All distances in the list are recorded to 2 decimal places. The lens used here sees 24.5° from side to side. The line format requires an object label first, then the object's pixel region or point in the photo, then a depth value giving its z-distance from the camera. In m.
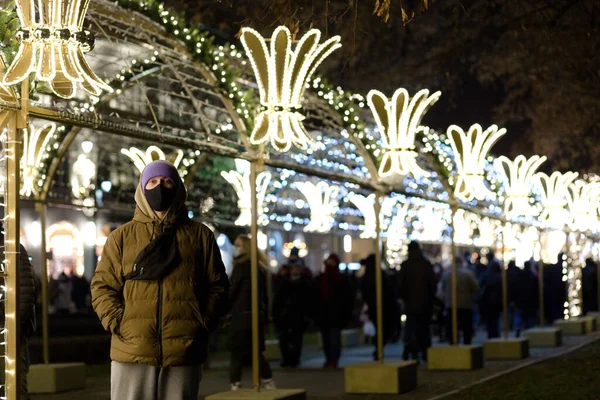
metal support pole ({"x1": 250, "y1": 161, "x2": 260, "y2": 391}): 11.75
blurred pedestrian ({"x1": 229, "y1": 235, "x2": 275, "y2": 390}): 14.92
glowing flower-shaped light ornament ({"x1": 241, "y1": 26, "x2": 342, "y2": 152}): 11.16
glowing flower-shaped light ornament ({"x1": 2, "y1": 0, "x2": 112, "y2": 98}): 7.70
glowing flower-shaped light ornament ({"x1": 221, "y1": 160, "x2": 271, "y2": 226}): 20.89
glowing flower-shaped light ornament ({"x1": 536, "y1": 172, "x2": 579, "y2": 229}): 24.20
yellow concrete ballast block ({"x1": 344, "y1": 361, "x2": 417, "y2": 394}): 14.81
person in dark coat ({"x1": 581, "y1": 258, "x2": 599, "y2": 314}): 35.59
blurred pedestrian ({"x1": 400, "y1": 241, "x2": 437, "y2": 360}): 19.44
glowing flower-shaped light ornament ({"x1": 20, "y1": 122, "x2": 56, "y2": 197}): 14.52
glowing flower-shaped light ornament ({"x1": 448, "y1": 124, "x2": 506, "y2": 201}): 16.98
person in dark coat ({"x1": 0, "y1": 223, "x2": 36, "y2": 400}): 9.23
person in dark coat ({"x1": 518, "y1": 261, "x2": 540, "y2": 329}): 27.50
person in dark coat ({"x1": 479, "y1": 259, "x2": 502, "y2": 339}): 24.83
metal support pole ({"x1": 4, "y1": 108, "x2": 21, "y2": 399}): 7.86
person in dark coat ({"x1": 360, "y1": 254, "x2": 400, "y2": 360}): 20.75
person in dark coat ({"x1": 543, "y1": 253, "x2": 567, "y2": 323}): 30.80
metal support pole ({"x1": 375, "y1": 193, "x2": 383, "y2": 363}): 14.87
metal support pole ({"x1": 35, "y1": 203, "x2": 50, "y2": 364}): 14.47
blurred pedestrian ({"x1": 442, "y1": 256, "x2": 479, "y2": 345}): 21.92
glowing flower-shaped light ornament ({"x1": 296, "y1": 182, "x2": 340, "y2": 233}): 26.52
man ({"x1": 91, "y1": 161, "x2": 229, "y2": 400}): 6.88
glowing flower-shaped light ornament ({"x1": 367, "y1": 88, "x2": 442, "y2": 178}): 14.26
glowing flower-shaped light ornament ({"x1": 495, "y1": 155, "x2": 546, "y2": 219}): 20.38
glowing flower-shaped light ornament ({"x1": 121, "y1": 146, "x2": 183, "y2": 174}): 15.08
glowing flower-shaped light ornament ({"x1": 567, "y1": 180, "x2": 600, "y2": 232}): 28.08
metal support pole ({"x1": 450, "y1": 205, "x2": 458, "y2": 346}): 18.05
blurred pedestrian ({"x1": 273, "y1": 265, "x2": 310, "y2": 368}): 19.69
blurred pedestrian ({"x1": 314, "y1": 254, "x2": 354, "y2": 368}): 19.72
